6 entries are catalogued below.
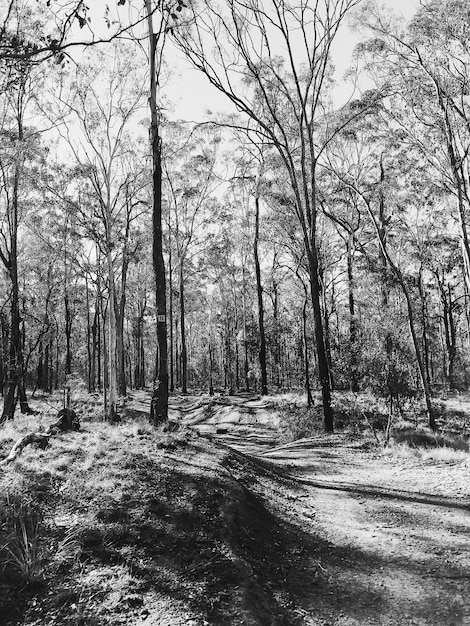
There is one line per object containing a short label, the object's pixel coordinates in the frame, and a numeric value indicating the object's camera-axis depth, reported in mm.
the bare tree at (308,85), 11625
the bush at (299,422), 11953
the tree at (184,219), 25359
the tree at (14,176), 14297
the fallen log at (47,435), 5444
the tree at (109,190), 15194
